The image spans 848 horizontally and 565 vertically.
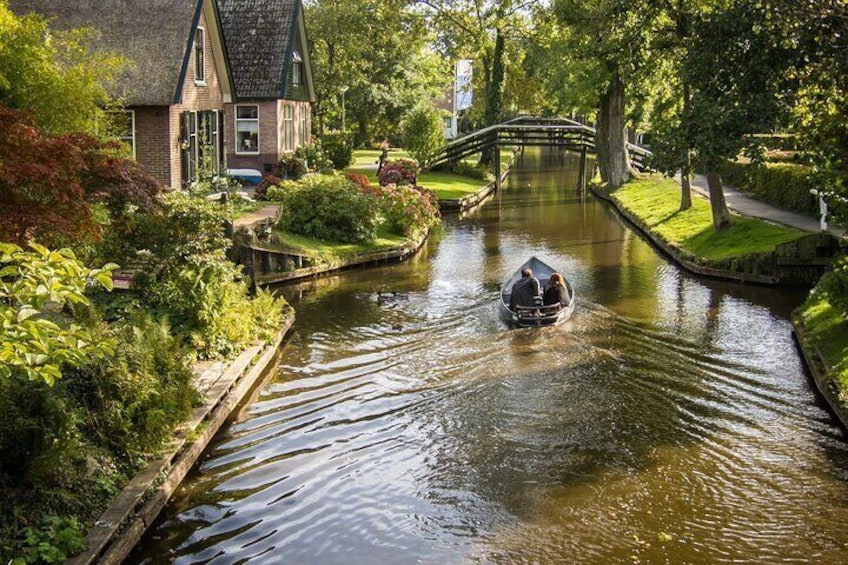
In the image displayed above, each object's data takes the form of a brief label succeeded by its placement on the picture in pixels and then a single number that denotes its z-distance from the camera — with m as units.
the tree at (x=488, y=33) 59.03
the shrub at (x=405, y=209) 33.84
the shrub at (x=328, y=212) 30.94
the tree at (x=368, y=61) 61.69
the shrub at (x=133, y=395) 12.83
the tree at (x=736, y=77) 18.72
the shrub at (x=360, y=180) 33.50
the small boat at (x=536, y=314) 21.22
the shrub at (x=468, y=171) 56.69
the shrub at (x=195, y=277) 18.05
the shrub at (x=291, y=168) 42.12
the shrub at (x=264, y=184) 35.81
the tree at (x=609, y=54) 27.78
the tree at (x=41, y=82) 20.92
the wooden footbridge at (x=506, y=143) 52.53
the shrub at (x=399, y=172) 40.75
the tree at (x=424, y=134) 52.71
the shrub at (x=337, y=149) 51.34
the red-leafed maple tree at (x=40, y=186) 13.56
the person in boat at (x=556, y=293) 22.20
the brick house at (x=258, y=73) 43.56
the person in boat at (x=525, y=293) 21.98
